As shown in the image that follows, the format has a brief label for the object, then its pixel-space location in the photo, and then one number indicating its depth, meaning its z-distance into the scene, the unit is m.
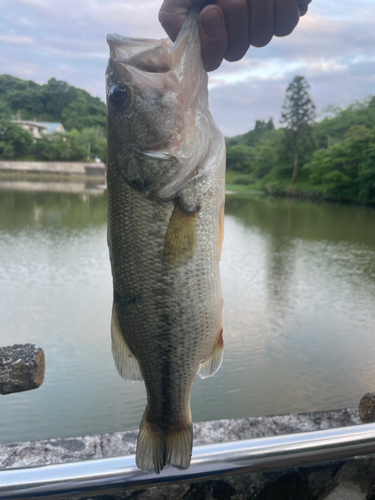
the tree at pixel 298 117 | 29.64
